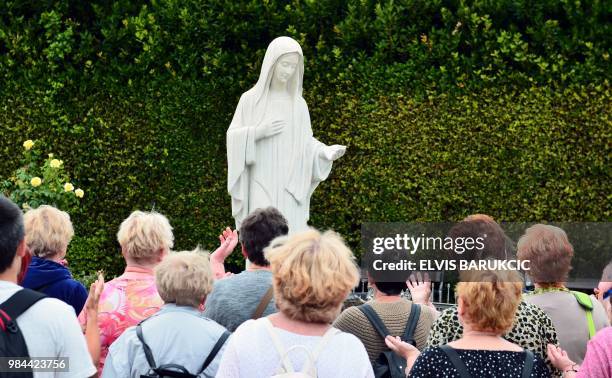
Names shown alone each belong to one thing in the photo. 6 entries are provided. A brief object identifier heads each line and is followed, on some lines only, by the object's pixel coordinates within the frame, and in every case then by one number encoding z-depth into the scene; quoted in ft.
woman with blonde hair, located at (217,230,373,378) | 21.08
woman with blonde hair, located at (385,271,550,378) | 22.02
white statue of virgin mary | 51.89
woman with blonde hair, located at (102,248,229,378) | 24.75
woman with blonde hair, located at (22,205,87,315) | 30.03
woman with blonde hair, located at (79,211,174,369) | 28.65
